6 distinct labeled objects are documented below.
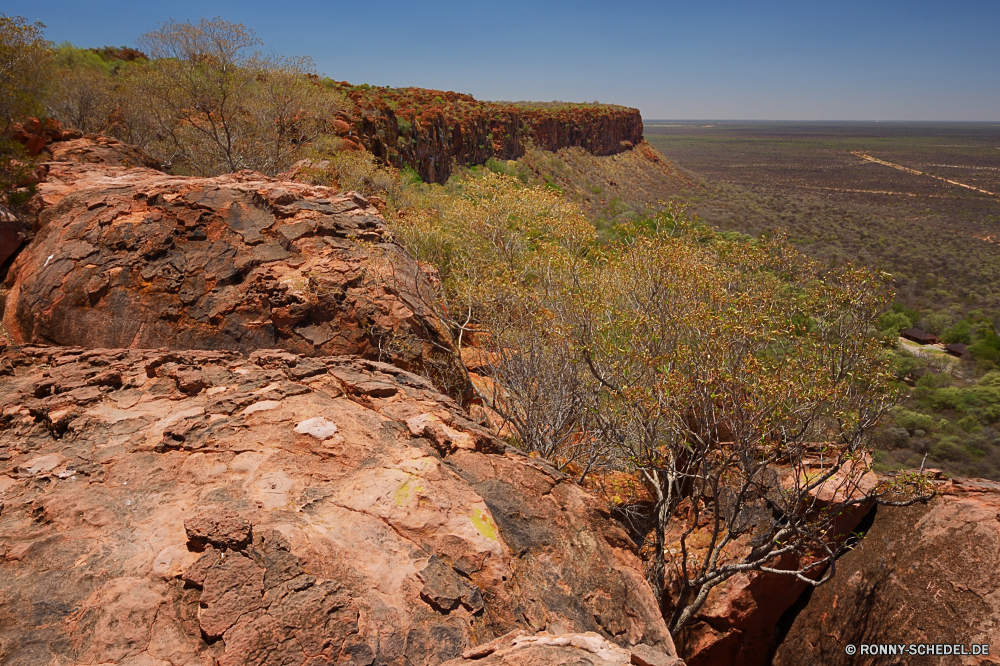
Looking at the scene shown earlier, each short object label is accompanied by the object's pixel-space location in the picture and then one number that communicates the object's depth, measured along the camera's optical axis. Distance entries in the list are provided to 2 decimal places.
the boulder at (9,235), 9.02
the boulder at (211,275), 8.11
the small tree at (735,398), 7.65
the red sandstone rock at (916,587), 6.83
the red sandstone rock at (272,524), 3.28
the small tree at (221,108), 18.95
